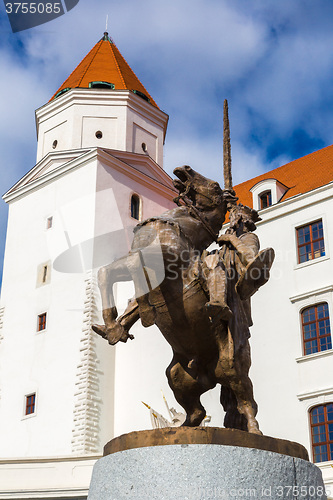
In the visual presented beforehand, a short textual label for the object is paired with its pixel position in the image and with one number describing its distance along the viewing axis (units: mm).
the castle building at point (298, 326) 20375
